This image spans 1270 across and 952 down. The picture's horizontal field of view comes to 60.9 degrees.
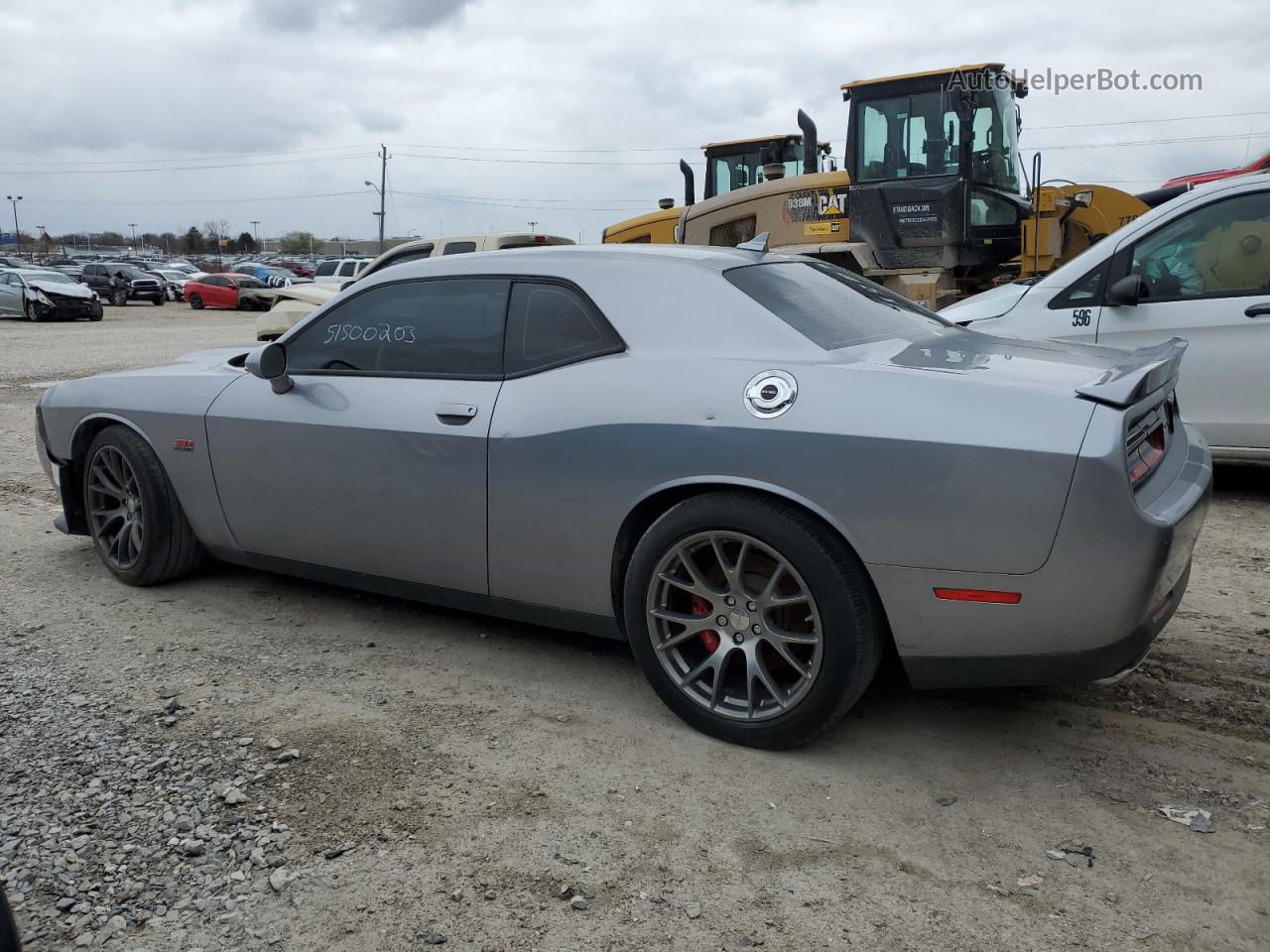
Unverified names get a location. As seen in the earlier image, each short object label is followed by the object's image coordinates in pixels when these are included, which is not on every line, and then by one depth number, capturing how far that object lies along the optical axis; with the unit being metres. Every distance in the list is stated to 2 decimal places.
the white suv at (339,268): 31.60
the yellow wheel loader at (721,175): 12.84
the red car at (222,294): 35.66
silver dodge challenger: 2.80
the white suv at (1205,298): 5.89
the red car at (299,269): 54.04
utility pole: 76.06
